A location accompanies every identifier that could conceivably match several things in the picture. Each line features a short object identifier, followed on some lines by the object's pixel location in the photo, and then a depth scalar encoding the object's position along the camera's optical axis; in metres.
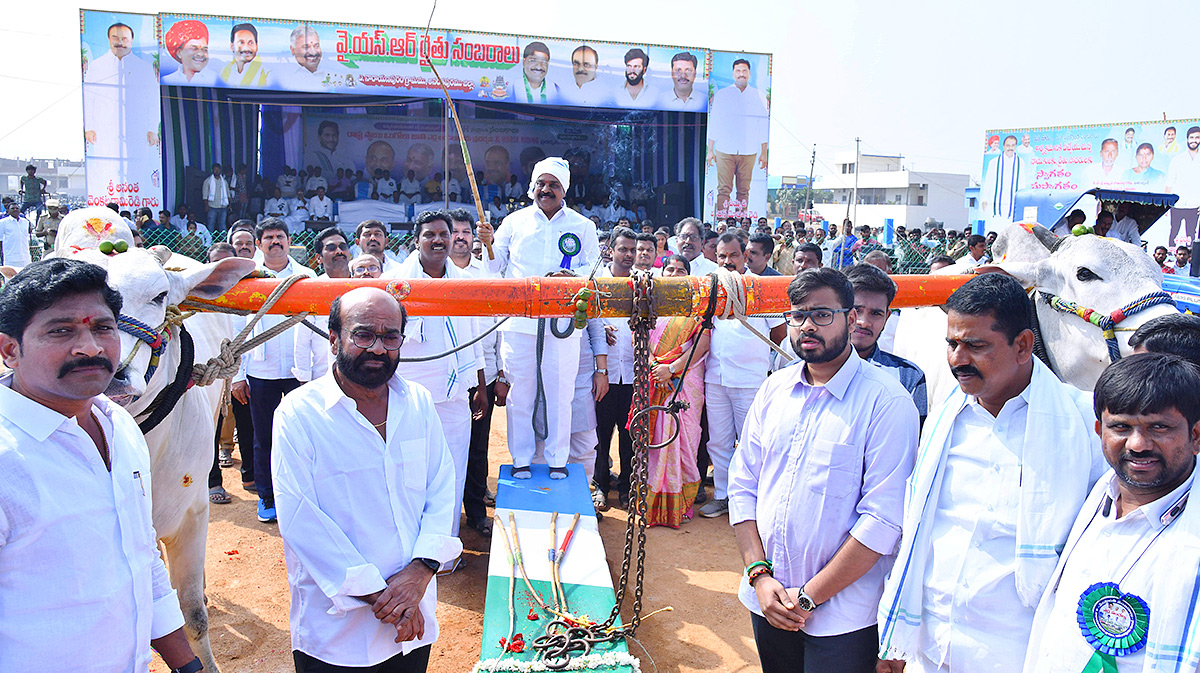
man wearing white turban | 5.52
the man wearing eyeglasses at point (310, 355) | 5.58
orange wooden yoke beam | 2.99
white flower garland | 3.36
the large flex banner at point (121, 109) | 16.42
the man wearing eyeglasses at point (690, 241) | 7.77
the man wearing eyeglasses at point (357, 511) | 2.45
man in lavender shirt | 2.54
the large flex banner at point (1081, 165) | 22.50
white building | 47.38
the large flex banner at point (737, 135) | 19.52
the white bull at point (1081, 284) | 2.91
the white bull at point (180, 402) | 2.79
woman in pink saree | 5.71
